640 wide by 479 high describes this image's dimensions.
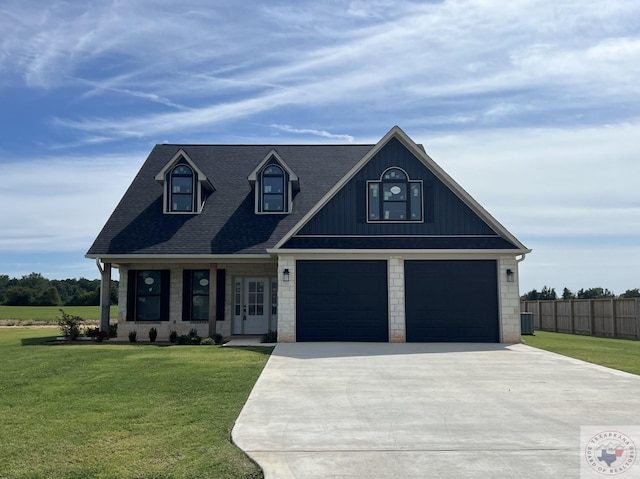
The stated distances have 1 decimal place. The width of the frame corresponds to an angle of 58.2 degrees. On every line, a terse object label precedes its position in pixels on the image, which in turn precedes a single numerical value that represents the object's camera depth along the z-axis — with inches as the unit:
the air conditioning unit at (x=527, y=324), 883.4
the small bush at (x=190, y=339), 706.8
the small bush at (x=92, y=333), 741.9
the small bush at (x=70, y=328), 731.4
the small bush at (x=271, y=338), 688.0
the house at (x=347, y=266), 679.7
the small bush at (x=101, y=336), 730.8
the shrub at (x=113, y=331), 787.4
